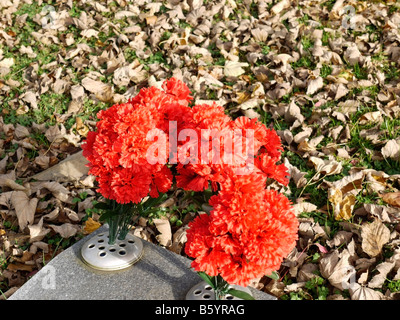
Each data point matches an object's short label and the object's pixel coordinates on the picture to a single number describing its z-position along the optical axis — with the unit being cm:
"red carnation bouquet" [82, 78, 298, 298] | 148
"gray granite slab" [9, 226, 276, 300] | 195
